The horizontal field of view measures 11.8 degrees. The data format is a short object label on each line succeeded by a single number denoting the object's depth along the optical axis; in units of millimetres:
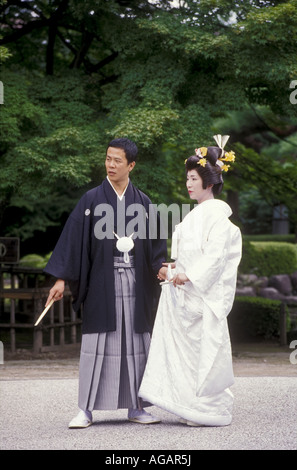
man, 9156
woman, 8974
